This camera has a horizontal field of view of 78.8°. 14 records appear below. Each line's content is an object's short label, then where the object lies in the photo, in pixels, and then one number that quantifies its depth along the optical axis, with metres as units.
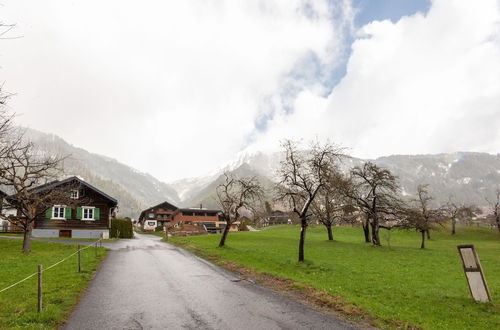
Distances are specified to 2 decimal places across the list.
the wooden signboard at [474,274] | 12.78
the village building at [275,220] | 145.12
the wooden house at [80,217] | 50.72
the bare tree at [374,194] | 41.50
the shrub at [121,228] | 61.47
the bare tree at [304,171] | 24.42
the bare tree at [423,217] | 42.09
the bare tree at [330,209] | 44.71
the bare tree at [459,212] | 71.91
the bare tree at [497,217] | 66.01
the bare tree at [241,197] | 38.94
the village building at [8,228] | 55.65
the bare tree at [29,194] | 28.12
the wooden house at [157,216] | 128.12
